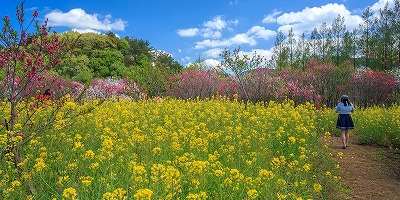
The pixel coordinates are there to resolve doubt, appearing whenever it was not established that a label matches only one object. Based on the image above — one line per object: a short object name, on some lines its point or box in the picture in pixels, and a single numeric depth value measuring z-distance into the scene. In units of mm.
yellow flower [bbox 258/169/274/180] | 4814
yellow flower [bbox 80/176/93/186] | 3903
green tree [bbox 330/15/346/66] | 44344
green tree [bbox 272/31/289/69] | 45531
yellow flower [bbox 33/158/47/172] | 4514
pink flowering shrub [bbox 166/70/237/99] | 26119
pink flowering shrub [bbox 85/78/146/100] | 23453
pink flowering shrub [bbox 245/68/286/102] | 22577
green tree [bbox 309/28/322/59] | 45938
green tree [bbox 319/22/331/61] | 45156
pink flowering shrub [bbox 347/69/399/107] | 28672
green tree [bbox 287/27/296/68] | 46688
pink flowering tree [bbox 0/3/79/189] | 6391
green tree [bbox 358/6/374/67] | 39906
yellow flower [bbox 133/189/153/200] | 3122
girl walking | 12031
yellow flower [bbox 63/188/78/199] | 3303
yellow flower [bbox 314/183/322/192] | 5358
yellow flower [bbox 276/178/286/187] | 5122
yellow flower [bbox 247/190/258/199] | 3784
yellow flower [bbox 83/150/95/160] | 4519
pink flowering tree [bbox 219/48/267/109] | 19255
